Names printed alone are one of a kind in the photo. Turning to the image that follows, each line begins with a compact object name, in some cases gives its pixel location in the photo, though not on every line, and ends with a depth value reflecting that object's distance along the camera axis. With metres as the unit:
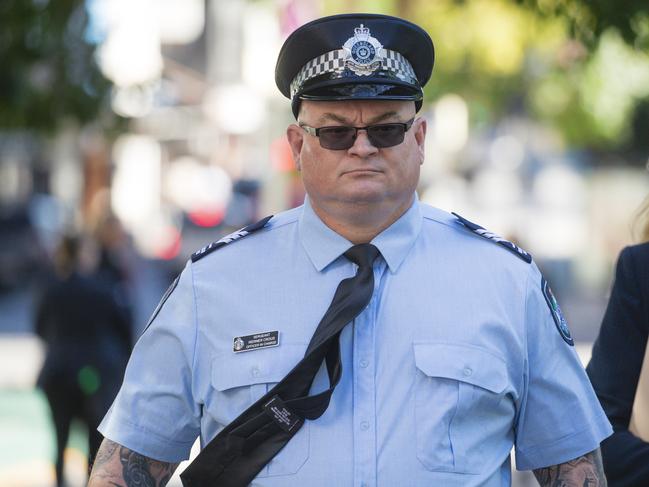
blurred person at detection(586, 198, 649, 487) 6.48
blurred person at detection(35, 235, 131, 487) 15.87
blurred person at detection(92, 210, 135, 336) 18.37
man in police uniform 5.74
